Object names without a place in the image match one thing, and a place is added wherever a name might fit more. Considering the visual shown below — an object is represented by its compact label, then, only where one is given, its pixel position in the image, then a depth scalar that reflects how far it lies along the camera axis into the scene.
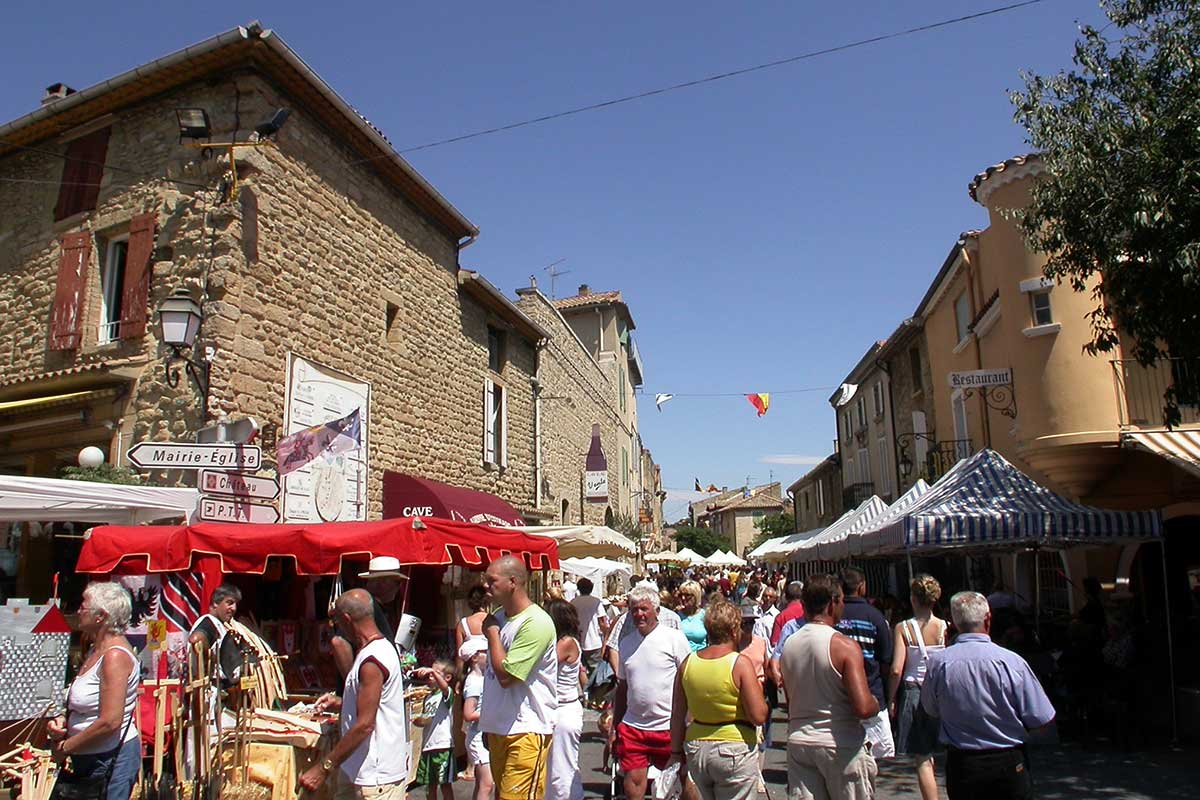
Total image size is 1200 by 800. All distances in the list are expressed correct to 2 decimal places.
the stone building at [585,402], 22.38
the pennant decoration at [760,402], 32.38
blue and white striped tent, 8.94
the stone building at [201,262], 10.34
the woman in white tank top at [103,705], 4.09
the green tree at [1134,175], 7.36
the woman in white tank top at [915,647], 6.14
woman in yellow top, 4.22
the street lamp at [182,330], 9.61
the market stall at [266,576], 5.25
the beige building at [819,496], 36.59
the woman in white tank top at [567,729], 4.93
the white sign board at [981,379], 12.82
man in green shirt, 4.52
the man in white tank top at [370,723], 3.95
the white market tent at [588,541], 12.80
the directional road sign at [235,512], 8.67
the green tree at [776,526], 59.84
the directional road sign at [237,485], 8.45
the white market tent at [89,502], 7.37
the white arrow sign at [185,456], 8.20
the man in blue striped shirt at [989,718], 3.98
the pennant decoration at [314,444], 10.17
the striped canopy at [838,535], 13.90
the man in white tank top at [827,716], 4.20
